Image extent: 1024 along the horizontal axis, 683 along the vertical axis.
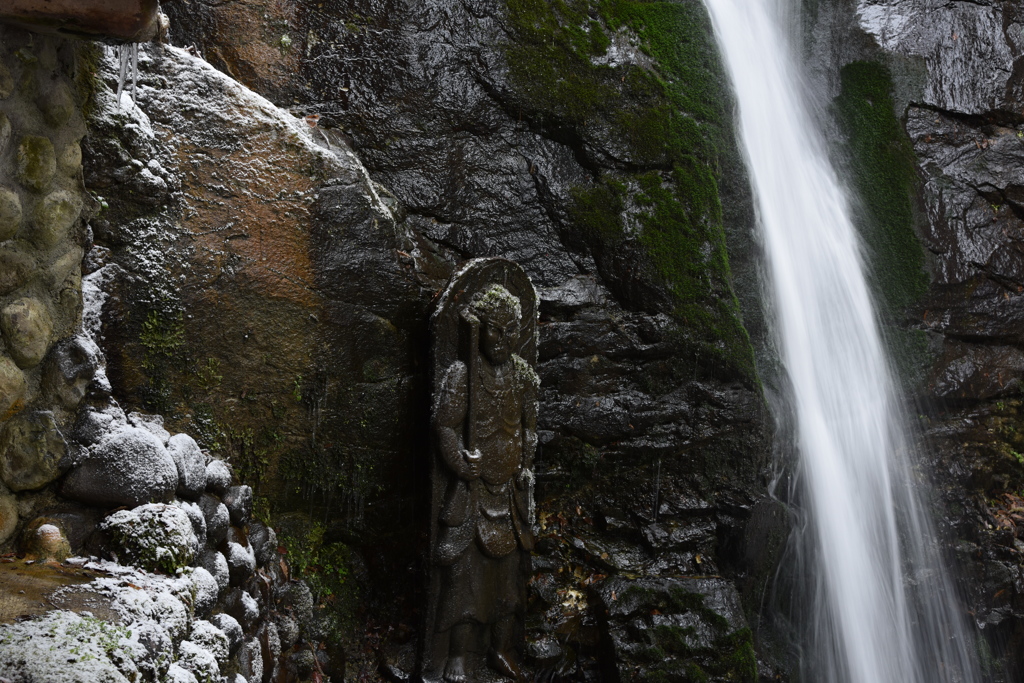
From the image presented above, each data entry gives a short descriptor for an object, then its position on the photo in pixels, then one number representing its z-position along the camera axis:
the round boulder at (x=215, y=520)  3.08
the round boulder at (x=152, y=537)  2.47
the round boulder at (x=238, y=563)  3.17
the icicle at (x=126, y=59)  2.88
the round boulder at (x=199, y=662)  2.33
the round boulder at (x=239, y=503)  3.39
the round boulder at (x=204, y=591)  2.65
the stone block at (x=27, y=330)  2.21
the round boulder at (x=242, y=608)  3.01
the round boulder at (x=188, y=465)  2.95
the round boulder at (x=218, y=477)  3.27
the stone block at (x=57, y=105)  2.34
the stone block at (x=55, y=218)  2.35
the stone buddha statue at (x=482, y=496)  4.10
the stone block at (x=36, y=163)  2.24
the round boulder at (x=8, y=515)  2.21
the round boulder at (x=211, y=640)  2.50
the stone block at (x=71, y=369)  2.45
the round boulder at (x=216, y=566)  2.92
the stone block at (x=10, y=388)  2.18
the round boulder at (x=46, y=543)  2.26
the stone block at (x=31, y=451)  2.25
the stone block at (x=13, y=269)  2.18
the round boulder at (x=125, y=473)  2.49
